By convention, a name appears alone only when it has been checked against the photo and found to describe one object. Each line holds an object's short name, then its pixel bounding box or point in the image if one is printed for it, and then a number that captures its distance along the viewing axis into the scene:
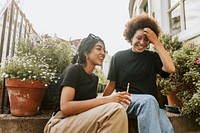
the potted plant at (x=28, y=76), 1.49
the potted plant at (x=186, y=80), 1.60
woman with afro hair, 1.54
